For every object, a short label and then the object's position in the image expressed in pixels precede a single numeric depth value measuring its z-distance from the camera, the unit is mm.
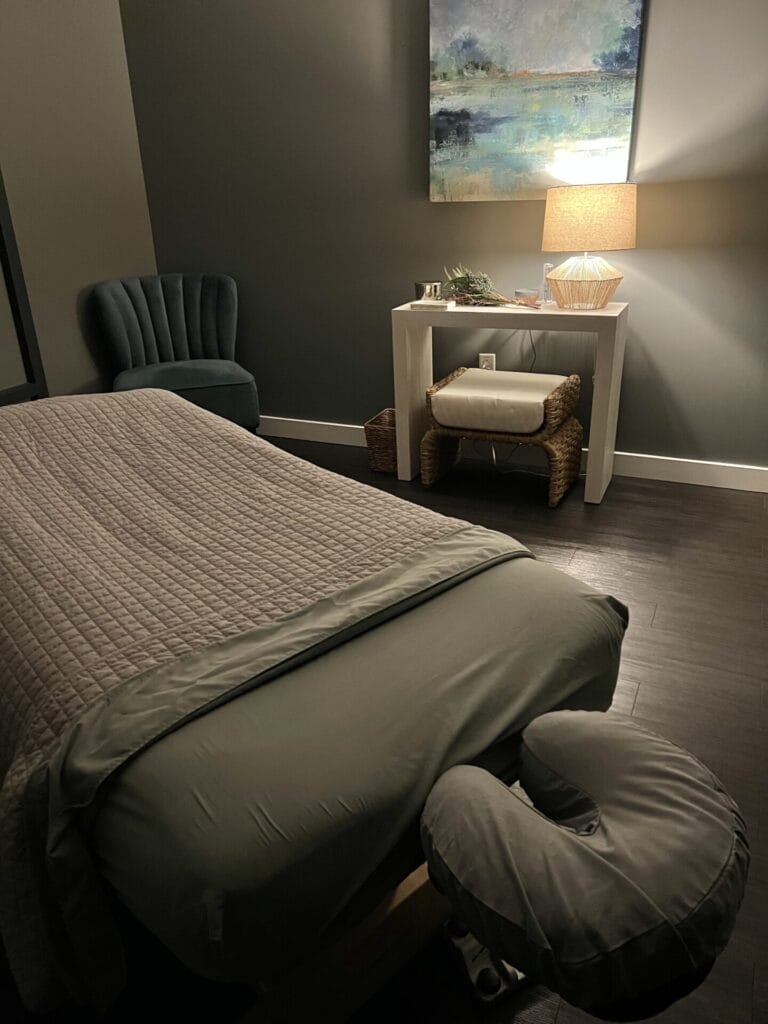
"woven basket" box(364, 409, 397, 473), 3420
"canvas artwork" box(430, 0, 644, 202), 2816
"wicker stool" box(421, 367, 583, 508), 2967
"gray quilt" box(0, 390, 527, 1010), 1056
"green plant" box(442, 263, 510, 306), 3137
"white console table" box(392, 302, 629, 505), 2875
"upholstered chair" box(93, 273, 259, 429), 3506
